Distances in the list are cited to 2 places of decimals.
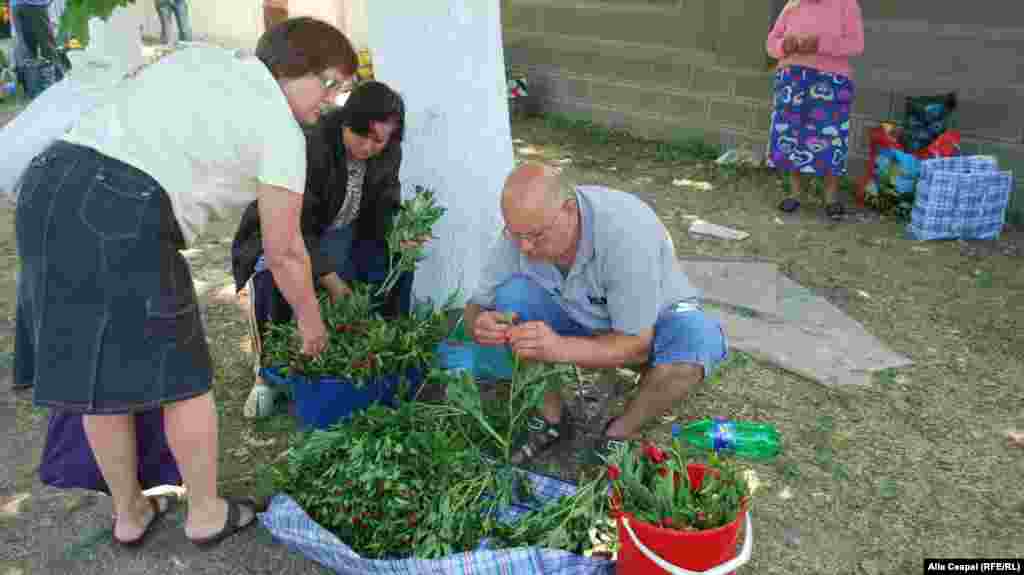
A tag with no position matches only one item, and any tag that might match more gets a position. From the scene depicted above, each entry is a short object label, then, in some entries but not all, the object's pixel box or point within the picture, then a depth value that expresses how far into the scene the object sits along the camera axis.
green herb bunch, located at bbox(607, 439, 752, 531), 2.26
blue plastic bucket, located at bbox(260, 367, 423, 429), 3.11
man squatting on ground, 2.72
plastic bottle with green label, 3.27
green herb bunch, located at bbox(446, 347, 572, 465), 2.86
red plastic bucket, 2.17
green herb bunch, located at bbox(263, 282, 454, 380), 3.10
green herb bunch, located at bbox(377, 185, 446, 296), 3.39
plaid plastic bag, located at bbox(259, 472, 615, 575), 2.30
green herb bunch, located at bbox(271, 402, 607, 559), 2.44
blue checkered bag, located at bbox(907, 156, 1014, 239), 5.28
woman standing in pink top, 5.53
